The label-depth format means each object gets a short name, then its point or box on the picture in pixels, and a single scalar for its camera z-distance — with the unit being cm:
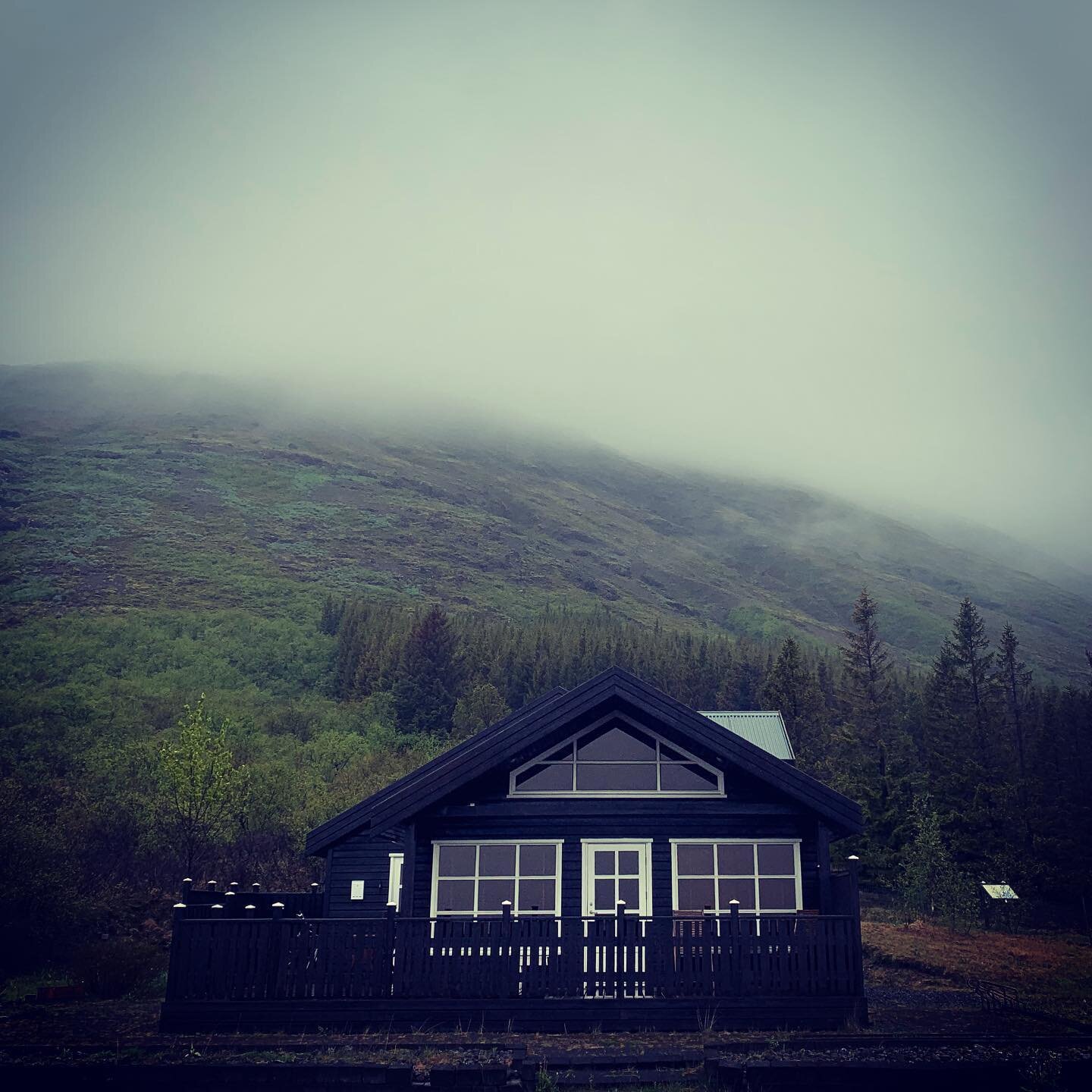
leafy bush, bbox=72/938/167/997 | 2366
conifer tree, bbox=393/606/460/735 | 7344
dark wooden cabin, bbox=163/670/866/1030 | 1711
